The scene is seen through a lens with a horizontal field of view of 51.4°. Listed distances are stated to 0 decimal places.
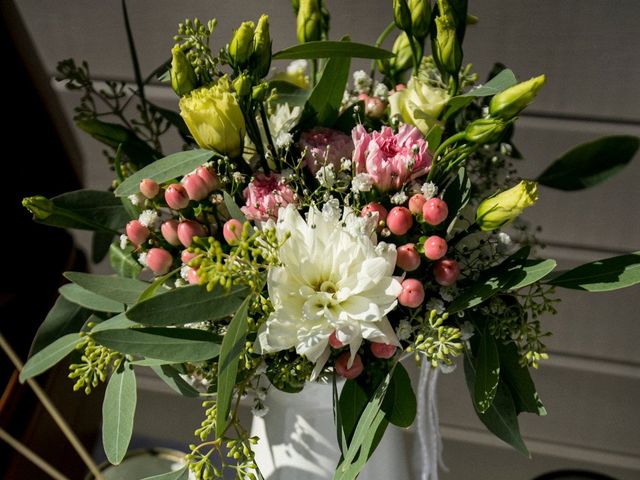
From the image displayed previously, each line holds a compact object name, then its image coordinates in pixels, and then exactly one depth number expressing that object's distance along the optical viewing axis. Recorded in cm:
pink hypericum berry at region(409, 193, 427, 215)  47
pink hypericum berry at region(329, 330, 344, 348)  46
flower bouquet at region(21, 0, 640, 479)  45
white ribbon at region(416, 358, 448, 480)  66
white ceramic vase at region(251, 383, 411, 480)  58
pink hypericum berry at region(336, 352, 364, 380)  50
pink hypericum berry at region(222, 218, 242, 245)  47
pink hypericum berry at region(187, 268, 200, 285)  45
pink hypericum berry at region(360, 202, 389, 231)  48
